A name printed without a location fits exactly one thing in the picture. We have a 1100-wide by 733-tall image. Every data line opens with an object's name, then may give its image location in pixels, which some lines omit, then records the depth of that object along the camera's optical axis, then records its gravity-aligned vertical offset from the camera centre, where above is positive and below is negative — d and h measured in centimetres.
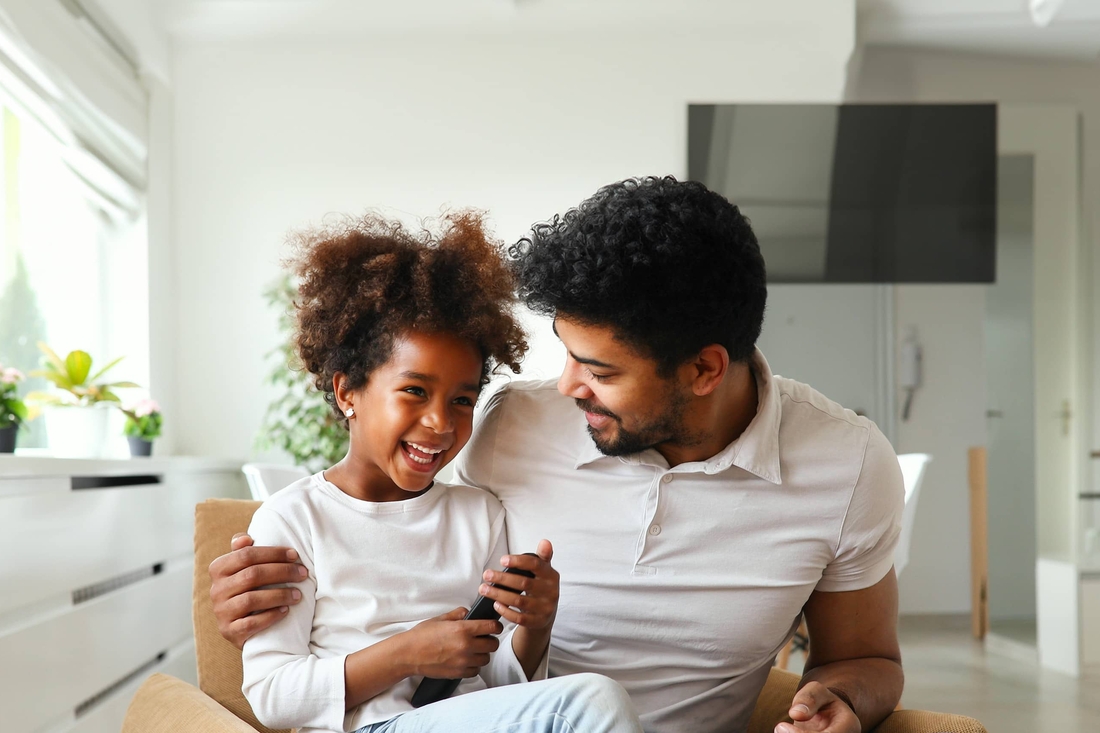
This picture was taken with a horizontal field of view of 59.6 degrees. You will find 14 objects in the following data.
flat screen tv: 420 +75
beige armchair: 129 -48
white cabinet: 201 -59
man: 135 -20
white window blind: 283 +89
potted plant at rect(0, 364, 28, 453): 226 -13
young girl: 118 -23
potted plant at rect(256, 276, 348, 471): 394 -28
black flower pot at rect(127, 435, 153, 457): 325 -29
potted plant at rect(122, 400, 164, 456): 325 -23
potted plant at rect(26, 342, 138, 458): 299 -14
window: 303 +55
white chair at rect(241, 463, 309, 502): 249 -33
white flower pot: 308 -22
